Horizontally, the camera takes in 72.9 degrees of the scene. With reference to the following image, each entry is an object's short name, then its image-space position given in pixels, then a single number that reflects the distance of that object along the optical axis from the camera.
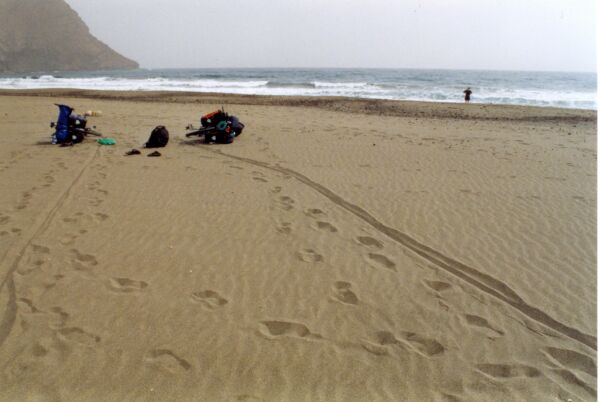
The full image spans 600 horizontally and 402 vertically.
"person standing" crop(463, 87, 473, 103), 25.73
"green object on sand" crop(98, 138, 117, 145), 9.63
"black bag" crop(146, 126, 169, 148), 9.52
